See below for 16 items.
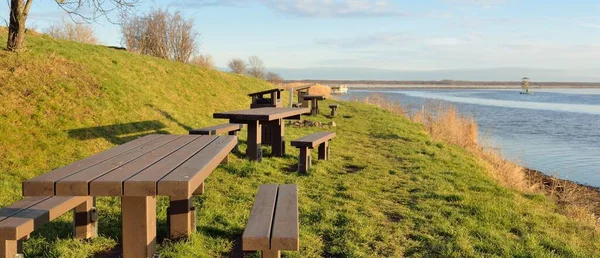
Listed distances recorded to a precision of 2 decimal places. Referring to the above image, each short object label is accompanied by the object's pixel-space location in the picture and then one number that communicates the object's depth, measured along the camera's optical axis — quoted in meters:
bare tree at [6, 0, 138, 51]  9.11
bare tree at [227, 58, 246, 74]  49.53
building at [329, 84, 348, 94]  50.49
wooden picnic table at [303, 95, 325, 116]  17.43
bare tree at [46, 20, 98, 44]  29.05
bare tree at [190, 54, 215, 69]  35.16
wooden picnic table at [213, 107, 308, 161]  7.32
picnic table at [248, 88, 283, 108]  11.28
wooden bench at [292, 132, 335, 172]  7.04
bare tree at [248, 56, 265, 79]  48.50
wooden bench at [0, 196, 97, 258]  3.12
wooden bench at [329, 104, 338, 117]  17.44
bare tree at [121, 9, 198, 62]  30.16
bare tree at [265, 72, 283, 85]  54.16
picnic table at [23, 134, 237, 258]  2.73
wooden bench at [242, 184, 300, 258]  2.92
